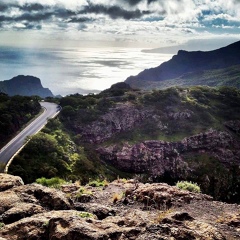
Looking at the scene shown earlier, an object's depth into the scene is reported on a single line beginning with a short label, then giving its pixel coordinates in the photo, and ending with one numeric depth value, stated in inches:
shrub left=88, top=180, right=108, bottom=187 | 1191.6
